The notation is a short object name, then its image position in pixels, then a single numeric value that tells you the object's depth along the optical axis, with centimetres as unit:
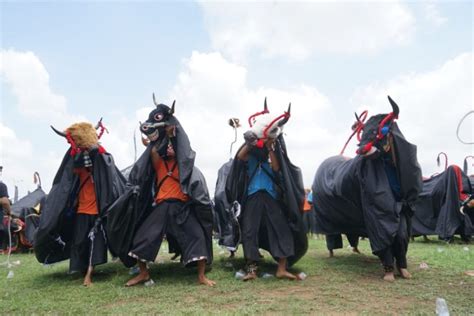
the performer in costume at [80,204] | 573
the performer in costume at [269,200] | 540
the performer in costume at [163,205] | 526
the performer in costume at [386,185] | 536
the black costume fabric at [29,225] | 1004
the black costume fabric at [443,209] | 1018
